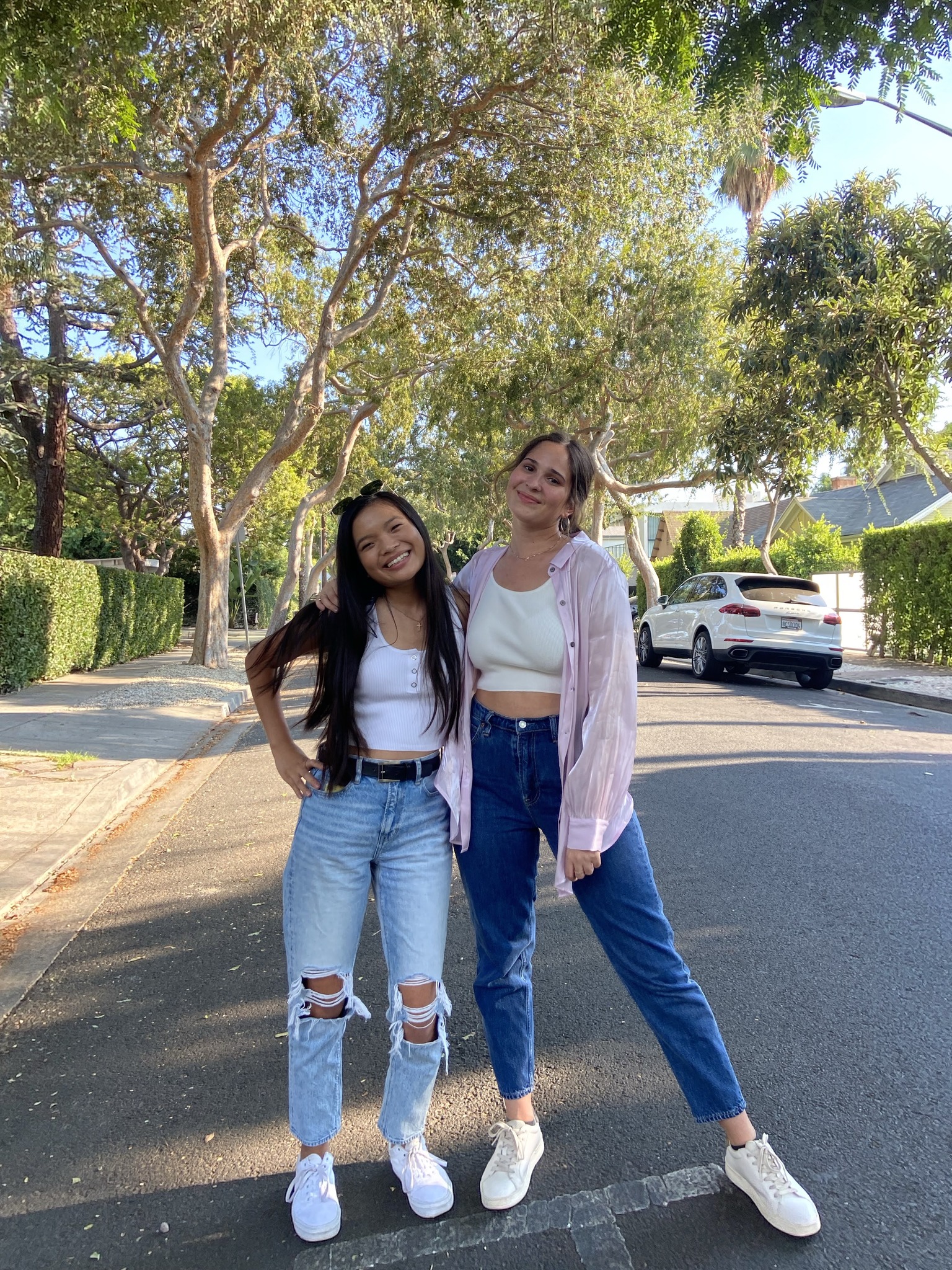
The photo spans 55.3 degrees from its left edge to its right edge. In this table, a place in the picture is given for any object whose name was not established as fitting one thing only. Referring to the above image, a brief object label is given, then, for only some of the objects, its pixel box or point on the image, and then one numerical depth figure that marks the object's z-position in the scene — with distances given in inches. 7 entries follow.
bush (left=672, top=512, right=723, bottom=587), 1227.9
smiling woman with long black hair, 89.4
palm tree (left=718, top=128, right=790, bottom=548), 1008.2
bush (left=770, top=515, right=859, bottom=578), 1117.1
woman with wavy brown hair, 87.8
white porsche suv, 532.1
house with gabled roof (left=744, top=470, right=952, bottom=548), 1227.2
